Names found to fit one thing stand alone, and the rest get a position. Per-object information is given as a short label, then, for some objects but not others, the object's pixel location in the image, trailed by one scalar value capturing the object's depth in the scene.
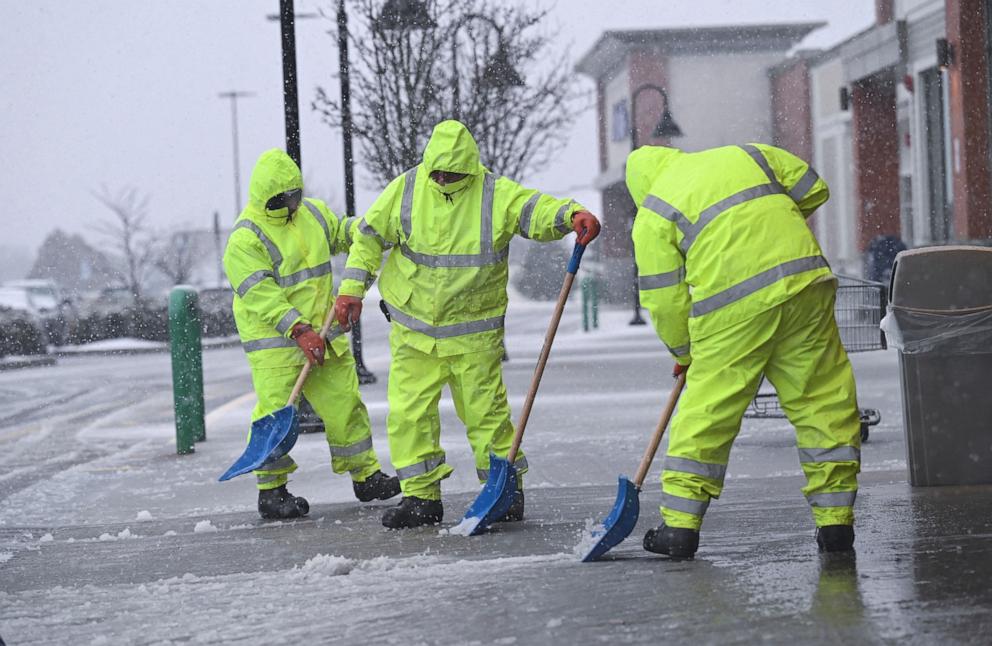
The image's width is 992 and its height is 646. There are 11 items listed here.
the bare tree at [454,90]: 30.71
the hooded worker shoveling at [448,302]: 11.88
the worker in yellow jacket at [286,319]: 12.92
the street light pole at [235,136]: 95.93
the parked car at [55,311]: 57.18
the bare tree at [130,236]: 86.63
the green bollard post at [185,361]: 17.98
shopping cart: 15.61
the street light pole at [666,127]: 43.26
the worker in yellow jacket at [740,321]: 9.40
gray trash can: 12.34
